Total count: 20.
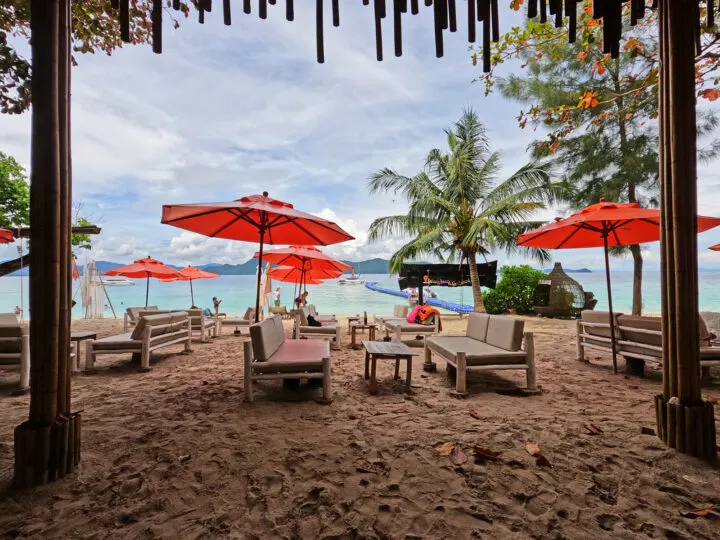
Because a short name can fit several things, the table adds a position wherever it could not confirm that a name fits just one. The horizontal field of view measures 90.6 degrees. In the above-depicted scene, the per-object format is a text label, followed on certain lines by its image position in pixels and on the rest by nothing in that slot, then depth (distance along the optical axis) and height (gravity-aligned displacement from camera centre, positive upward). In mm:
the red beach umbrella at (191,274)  10734 +195
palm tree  13797 +3012
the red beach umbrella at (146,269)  9766 +327
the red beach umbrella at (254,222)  4359 +830
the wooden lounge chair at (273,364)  3838 -928
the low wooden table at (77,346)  5316 -972
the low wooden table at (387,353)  4113 -881
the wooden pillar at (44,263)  2107 +114
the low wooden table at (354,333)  7263 -1144
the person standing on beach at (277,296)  15450 -761
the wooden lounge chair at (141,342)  5363 -937
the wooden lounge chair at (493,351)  4160 -926
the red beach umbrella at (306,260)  8023 +473
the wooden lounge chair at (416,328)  7166 -1031
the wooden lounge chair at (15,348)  4297 -797
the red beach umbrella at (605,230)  4793 +742
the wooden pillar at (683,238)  2367 +246
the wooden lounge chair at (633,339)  4336 -892
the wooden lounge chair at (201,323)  8169 -1036
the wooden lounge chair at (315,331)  7277 -1070
